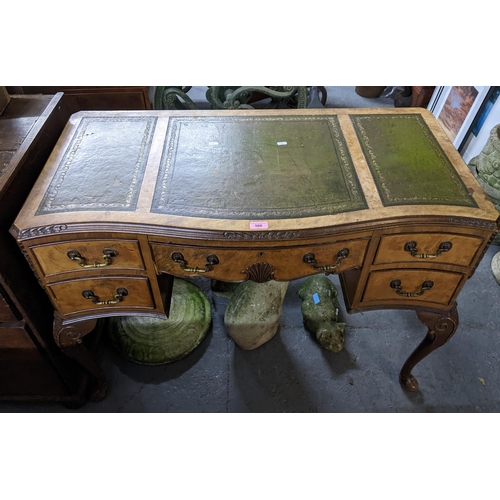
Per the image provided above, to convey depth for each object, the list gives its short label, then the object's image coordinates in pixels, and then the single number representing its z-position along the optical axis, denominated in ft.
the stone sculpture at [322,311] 6.73
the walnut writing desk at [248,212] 4.07
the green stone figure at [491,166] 7.56
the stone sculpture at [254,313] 6.63
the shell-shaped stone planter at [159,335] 6.56
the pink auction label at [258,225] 4.00
